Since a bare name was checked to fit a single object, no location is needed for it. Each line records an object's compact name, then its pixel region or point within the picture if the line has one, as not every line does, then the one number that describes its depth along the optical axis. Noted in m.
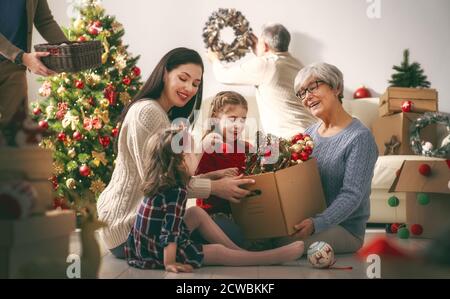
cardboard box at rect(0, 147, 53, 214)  1.72
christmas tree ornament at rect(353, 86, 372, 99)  4.53
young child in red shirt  2.69
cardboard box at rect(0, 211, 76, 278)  1.74
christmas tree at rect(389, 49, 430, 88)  4.37
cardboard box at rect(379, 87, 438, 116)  4.07
